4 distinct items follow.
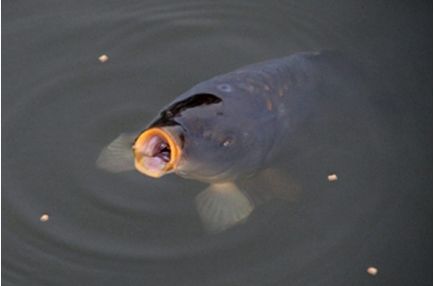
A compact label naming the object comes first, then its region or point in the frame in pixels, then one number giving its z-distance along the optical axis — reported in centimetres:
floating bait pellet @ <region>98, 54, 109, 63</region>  749
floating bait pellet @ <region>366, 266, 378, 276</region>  602
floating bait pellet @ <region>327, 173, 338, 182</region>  655
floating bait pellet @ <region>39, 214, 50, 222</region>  620
